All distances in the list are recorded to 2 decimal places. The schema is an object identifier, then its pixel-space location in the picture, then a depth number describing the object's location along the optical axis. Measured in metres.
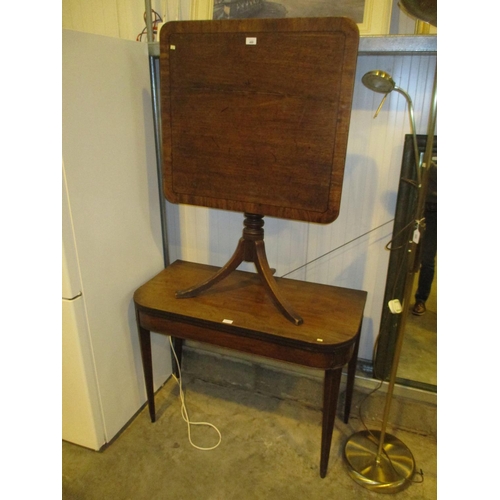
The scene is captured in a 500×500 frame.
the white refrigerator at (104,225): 1.31
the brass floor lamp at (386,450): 1.21
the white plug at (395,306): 1.33
